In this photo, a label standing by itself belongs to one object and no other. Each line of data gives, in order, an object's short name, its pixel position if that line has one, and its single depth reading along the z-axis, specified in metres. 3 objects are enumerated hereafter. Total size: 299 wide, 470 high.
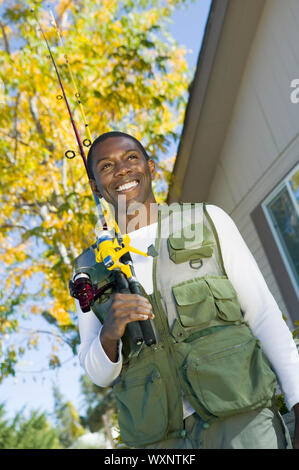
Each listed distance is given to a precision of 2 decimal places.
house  5.68
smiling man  1.94
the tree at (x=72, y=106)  8.14
